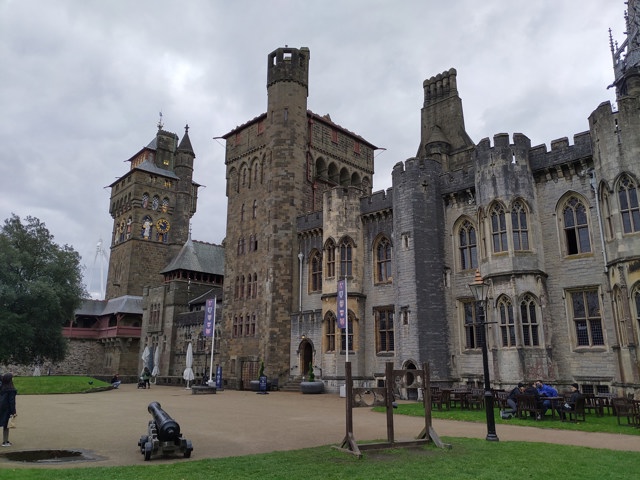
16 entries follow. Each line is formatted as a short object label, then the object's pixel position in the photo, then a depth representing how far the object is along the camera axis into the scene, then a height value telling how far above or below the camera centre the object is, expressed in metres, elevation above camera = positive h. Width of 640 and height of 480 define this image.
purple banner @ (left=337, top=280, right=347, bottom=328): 29.64 +3.68
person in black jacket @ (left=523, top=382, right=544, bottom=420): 17.05 -0.89
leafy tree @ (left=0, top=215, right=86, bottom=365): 41.25 +6.18
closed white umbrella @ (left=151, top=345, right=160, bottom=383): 48.78 +0.45
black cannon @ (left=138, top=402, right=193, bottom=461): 10.07 -1.43
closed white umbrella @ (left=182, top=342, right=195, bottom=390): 35.97 -0.15
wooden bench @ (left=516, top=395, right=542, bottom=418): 17.00 -1.18
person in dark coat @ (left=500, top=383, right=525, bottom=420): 17.54 -1.20
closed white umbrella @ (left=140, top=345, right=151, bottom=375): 45.53 +1.11
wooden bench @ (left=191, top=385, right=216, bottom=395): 31.59 -1.30
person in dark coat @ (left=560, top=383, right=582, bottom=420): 16.50 -1.13
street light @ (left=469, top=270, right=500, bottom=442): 12.41 +0.22
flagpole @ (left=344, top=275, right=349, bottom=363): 29.19 +2.96
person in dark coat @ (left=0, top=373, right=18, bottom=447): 12.00 -0.85
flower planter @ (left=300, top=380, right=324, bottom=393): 30.66 -1.10
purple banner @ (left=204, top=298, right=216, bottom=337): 37.16 +3.70
